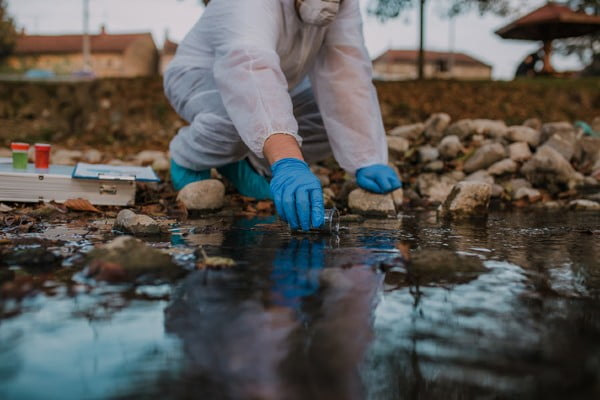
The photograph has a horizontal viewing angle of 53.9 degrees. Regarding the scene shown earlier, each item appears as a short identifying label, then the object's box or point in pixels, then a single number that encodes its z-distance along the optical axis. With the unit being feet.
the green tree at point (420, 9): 28.47
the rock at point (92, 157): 16.35
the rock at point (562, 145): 13.44
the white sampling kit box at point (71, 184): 8.76
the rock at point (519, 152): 13.33
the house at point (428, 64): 127.34
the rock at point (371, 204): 9.09
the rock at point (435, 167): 13.21
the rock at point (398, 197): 10.44
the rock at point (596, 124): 18.69
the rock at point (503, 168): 12.89
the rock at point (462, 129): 15.17
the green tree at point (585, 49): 51.06
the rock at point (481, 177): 12.54
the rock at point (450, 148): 13.92
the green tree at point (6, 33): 70.33
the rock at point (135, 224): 6.61
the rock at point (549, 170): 12.19
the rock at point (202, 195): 9.20
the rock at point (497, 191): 11.91
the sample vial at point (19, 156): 9.23
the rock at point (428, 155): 13.74
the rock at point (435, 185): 11.69
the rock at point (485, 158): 13.23
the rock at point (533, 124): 16.69
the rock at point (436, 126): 15.51
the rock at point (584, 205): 10.24
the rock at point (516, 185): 12.20
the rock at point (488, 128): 15.07
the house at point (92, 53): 94.63
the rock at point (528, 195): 11.58
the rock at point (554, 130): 14.35
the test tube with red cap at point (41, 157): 9.32
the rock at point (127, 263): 4.34
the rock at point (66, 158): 15.06
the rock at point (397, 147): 13.96
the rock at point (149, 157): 15.73
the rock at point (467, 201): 9.01
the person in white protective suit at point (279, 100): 7.06
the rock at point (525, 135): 14.25
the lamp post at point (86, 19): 72.95
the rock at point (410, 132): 15.65
